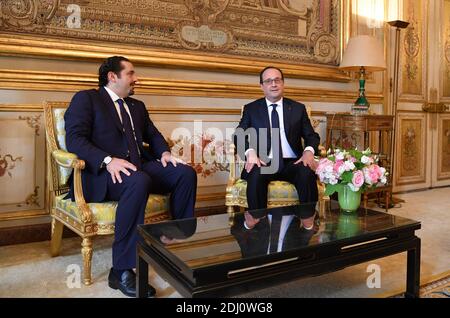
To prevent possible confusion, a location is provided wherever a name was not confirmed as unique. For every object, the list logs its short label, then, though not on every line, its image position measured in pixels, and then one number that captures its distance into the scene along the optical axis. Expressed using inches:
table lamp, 138.6
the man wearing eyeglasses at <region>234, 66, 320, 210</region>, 108.9
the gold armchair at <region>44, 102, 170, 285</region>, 78.7
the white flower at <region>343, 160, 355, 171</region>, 76.2
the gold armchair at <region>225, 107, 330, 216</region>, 100.7
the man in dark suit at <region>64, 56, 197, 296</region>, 77.7
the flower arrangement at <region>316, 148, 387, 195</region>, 76.3
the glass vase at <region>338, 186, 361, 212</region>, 78.9
